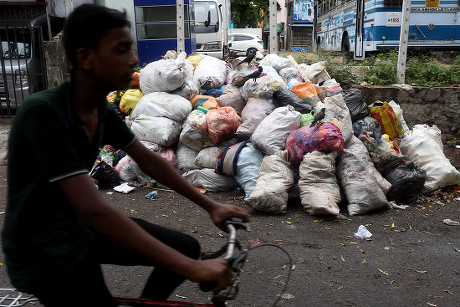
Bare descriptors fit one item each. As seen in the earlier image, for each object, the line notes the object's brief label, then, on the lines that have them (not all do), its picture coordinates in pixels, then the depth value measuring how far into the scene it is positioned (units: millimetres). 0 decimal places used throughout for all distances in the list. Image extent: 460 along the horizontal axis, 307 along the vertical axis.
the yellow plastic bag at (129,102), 6172
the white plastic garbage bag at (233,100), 5758
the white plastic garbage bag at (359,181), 4289
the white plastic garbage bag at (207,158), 5137
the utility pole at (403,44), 6469
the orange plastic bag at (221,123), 5152
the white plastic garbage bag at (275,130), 4828
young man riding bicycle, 1228
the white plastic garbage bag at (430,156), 4832
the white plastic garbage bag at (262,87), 5484
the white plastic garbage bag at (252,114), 5172
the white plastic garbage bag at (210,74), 6254
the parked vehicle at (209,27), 14719
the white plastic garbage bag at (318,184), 4164
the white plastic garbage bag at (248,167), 4723
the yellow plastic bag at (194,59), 7076
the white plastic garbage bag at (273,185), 4230
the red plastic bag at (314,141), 4492
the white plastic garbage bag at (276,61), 6719
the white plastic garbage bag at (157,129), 5383
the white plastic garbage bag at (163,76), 5727
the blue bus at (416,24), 9422
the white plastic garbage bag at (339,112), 4917
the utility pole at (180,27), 7178
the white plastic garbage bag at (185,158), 5367
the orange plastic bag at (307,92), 5638
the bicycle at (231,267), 1391
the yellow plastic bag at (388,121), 5564
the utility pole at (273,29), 7124
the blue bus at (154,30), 12273
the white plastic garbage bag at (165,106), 5582
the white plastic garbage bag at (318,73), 6656
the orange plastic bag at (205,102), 5707
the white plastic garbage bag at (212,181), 5020
